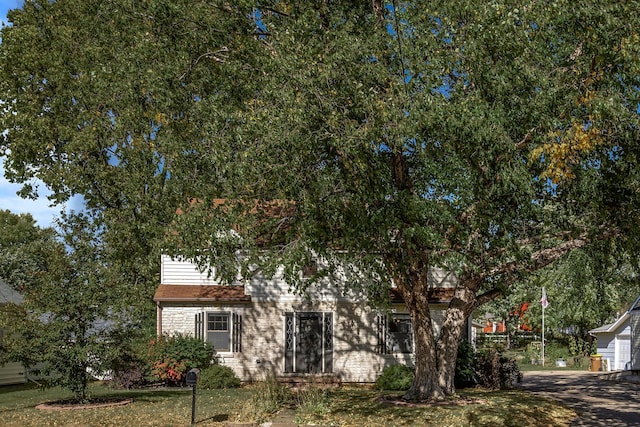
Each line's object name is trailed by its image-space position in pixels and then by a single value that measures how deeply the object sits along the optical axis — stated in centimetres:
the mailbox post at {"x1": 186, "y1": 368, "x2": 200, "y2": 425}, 1427
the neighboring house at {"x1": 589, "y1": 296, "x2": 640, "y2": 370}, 3247
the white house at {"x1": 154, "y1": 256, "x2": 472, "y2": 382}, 2466
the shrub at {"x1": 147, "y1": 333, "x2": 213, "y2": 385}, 2317
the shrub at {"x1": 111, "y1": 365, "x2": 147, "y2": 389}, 2316
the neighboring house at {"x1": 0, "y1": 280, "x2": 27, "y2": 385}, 2649
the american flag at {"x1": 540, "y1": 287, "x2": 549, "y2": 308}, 3897
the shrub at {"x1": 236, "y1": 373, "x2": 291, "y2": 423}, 1555
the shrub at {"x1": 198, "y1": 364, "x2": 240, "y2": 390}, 2284
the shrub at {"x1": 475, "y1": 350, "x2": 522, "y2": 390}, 2238
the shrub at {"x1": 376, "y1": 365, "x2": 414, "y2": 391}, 2234
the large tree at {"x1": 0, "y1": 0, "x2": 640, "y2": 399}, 1267
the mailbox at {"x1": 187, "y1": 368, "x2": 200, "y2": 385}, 1426
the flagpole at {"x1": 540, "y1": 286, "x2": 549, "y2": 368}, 3897
